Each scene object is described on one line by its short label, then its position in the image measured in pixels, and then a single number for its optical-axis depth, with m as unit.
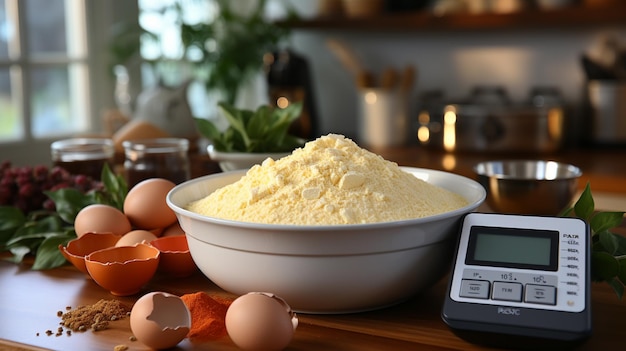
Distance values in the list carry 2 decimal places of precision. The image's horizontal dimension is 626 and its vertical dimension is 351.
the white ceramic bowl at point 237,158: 1.17
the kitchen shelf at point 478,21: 2.37
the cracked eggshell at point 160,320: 0.70
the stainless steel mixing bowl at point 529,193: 1.07
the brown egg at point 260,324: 0.68
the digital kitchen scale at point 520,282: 0.68
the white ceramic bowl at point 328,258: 0.74
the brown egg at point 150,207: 1.02
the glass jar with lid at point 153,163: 1.24
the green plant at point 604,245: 0.79
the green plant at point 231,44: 2.81
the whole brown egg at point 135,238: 0.96
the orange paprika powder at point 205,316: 0.74
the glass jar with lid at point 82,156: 1.36
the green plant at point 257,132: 1.20
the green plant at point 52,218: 1.07
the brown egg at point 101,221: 1.01
